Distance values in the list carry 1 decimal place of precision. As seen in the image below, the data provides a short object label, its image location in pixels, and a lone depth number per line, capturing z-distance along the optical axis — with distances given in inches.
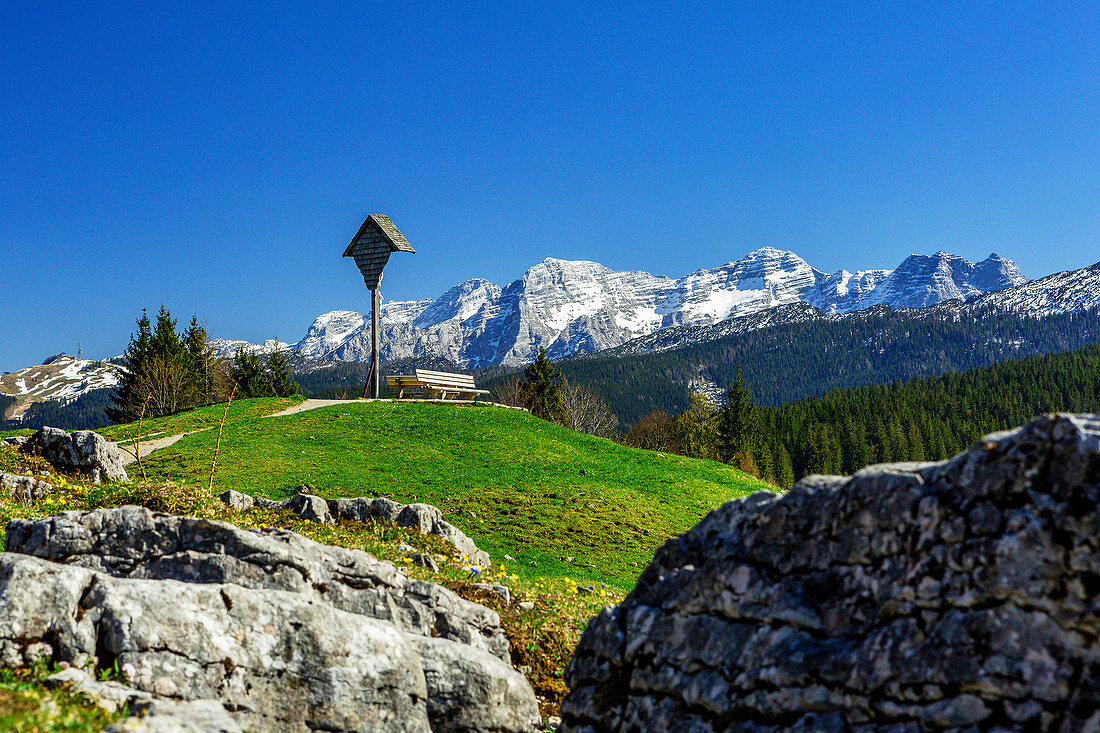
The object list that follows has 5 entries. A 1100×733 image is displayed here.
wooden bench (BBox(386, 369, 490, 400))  1556.3
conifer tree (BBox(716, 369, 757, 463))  3740.2
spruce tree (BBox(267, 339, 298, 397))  3120.3
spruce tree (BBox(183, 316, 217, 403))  2524.9
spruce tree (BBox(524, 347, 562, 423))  2854.3
